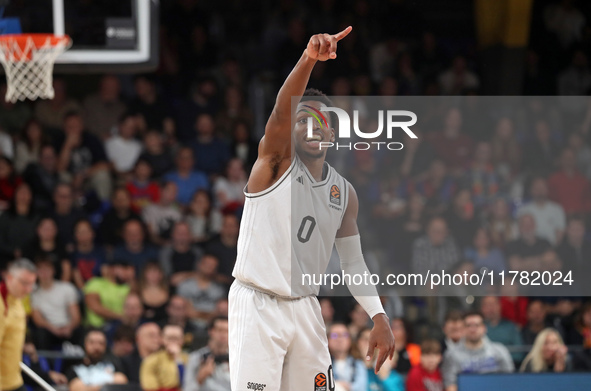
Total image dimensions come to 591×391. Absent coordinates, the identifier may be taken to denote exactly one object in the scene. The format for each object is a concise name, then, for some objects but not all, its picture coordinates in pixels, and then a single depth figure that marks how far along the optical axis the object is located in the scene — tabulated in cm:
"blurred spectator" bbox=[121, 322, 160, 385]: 1559
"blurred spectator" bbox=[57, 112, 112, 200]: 1950
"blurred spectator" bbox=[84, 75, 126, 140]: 2044
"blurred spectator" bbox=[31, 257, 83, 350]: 1680
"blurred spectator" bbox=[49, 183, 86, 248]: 1839
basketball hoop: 1406
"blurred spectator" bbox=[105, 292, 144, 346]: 1691
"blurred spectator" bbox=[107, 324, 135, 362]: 1587
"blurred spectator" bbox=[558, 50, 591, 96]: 2283
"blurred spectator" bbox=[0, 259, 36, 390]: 1376
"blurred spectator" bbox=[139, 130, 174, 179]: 1981
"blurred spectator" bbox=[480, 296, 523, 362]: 1505
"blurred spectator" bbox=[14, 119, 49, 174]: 1933
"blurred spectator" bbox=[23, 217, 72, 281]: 1750
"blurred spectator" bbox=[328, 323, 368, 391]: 1519
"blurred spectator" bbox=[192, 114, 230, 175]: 2041
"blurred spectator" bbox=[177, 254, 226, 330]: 1742
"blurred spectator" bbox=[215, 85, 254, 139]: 2112
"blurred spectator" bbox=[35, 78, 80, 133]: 2028
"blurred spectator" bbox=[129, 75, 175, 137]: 2064
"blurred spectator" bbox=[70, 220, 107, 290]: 1792
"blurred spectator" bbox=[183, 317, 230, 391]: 1530
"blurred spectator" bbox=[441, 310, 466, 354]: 1496
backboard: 1473
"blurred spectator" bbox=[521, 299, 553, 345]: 1549
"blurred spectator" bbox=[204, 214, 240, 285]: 1817
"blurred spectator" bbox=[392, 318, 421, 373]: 1544
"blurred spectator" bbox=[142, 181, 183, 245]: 1902
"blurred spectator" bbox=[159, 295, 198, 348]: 1667
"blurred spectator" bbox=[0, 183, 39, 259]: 1787
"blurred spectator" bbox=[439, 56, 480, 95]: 2226
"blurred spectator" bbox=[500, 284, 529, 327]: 1529
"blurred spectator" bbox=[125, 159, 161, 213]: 1947
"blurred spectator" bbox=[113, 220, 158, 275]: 1820
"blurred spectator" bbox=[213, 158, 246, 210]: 1972
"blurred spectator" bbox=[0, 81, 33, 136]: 2009
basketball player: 934
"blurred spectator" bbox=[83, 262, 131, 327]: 1720
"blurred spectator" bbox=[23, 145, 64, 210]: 1892
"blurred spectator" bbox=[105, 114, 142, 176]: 1995
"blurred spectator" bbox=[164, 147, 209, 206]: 1978
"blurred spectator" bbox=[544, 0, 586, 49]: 2422
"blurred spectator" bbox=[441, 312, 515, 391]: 1514
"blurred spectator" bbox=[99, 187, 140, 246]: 1853
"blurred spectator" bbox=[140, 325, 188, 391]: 1540
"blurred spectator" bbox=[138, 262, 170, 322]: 1708
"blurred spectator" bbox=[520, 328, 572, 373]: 1536
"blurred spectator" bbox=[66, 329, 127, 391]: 1523
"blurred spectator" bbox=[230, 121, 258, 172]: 2056
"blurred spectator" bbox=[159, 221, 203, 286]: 1797
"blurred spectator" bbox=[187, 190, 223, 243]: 1914
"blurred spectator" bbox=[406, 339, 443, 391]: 1527
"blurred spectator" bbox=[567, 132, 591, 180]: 1501
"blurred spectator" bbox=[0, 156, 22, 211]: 1855
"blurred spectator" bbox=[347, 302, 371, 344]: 1570
